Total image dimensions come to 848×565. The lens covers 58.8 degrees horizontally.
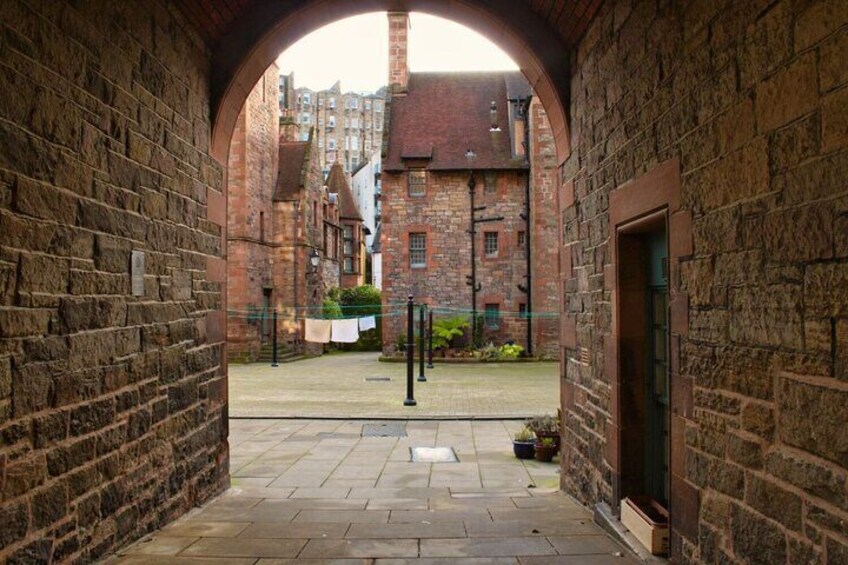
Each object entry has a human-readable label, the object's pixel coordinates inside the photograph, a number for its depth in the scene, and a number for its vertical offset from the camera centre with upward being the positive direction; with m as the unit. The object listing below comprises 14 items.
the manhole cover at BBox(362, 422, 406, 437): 11.05 -1.92
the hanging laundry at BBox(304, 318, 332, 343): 25.19 -0.91
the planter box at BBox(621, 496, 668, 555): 4.55 -1.39
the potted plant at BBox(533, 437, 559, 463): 8.96 -1.75
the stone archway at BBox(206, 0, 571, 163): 6.83 +2.37
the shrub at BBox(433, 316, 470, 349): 26.50 -0.98
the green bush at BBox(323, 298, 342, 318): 33.34 -0.35
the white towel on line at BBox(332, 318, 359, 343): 25.02 -0.91
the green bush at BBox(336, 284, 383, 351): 36.43 -0.26
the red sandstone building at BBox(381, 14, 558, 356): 27.81 +2.80
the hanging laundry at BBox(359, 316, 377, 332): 27.73 -0.75
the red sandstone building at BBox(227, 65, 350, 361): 27.19 +2.91
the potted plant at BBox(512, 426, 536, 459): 9.06 -1.73
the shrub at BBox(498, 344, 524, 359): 26.09 -1.71
